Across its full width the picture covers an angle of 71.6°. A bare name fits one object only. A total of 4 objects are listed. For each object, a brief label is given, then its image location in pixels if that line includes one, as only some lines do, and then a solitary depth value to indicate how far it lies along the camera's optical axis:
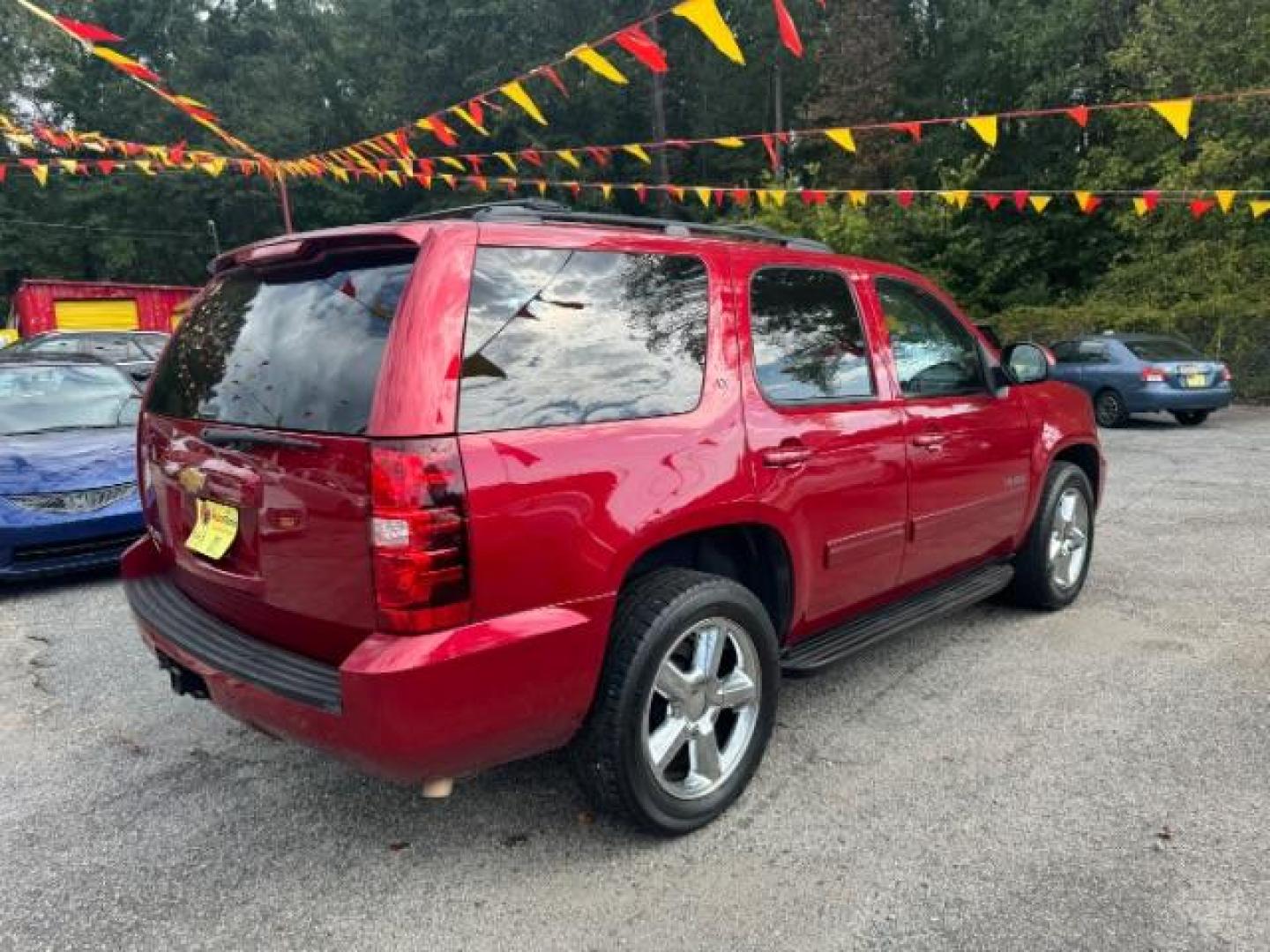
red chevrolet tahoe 2.16
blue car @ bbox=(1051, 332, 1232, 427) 12.31
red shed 23.78
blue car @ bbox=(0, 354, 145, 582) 5.21
